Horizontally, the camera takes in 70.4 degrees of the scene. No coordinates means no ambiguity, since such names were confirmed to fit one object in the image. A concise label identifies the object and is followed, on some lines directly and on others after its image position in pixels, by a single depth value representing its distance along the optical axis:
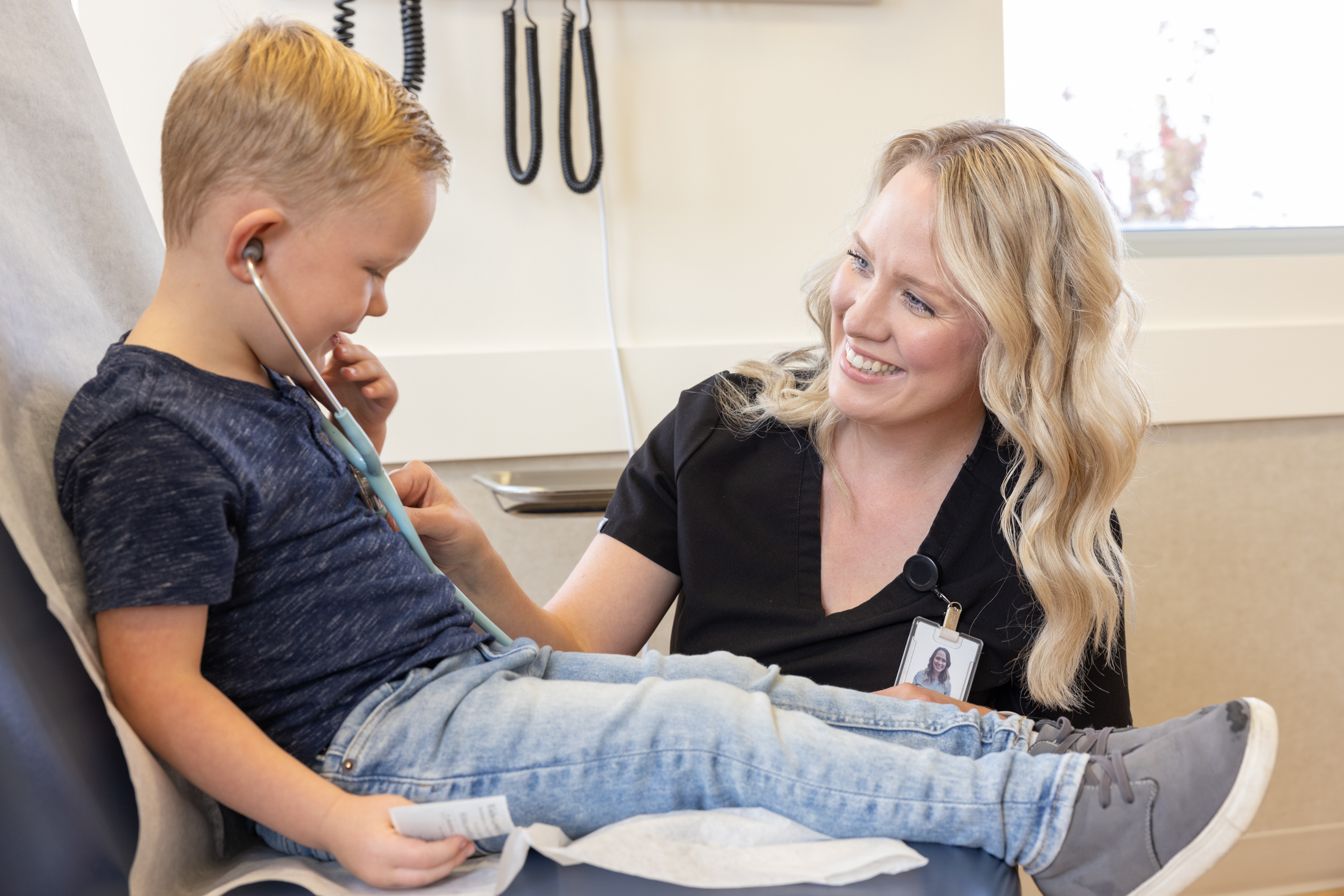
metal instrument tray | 1.42
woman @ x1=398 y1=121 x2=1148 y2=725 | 1.09
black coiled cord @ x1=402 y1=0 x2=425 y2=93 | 1.44
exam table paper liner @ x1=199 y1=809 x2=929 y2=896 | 0.66
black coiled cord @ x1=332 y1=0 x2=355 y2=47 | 1.42
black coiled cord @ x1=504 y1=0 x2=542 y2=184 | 1.50
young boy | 0.66
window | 1.96
